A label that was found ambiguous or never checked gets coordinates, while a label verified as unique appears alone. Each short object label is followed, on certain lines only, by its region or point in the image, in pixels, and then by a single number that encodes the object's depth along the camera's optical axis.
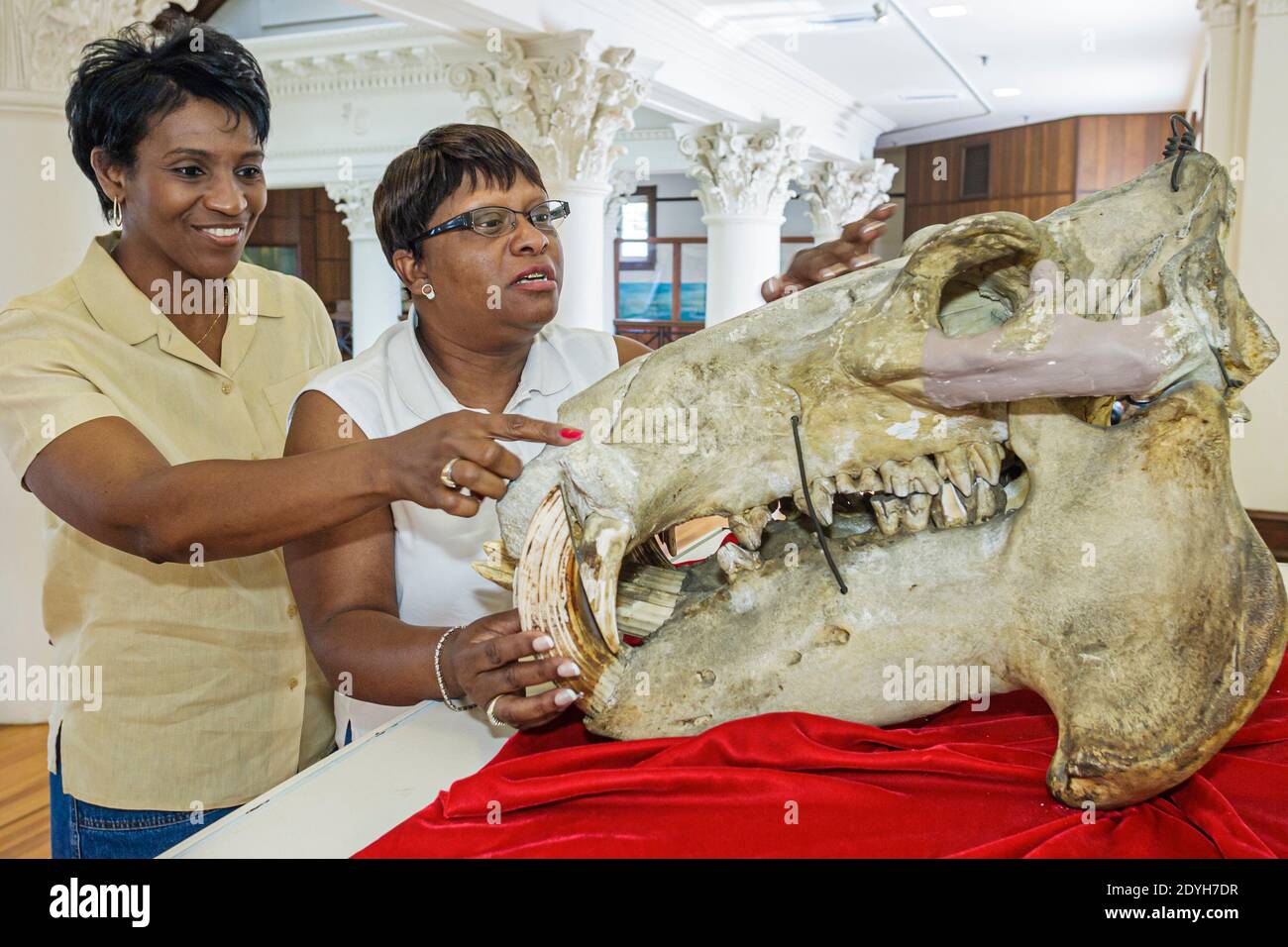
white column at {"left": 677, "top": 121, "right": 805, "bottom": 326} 11.96
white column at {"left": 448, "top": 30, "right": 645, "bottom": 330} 7.98
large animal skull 1.25
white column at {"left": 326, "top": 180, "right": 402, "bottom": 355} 14.00
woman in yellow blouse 1.78
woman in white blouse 1.70
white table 1.26
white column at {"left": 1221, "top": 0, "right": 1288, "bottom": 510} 5.56
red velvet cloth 1.17
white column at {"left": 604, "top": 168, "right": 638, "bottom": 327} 15.16
